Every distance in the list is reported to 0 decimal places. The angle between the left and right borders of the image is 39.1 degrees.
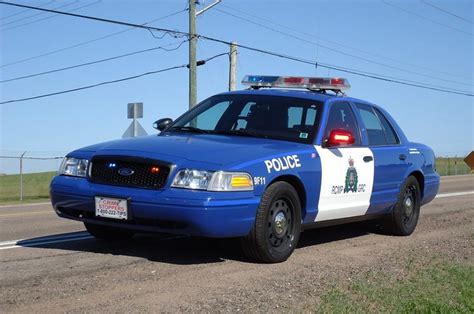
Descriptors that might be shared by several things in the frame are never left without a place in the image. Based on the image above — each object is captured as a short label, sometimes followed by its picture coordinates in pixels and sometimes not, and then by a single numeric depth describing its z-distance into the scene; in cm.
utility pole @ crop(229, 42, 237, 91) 2736
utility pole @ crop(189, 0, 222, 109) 2552
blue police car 573
